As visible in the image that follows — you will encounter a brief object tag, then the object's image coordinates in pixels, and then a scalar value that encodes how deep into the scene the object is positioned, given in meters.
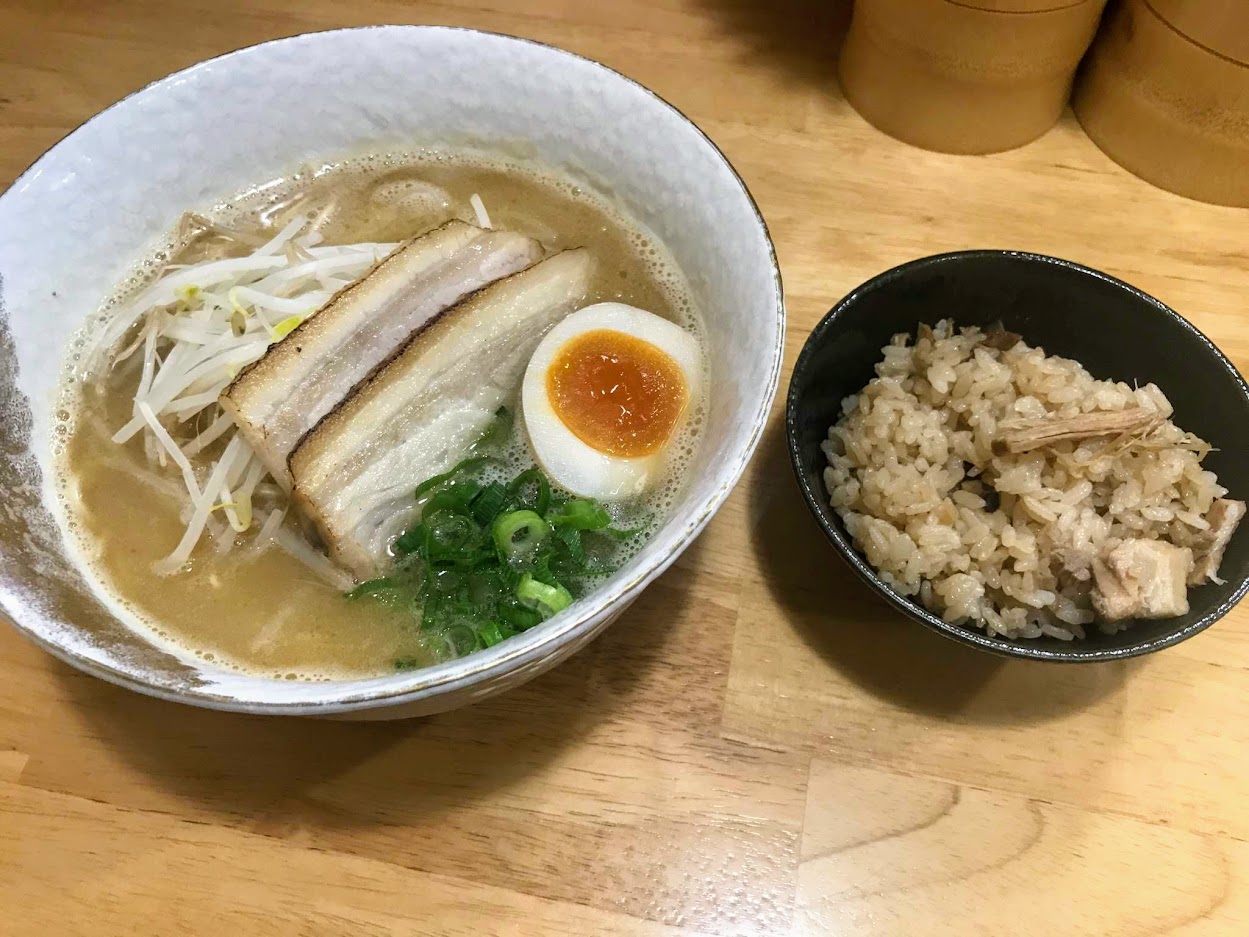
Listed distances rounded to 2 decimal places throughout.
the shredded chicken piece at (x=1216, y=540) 0.27
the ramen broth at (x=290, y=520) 0.25
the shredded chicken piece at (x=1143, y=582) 0.26
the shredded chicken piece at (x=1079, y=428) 0.28
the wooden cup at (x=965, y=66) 0.34
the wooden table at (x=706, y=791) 0.25
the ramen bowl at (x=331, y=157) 0.22
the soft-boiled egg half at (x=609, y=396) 0.27
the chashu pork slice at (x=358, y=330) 0.26
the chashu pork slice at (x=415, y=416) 0.26
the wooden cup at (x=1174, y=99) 0.33
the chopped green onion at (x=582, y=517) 0.25
